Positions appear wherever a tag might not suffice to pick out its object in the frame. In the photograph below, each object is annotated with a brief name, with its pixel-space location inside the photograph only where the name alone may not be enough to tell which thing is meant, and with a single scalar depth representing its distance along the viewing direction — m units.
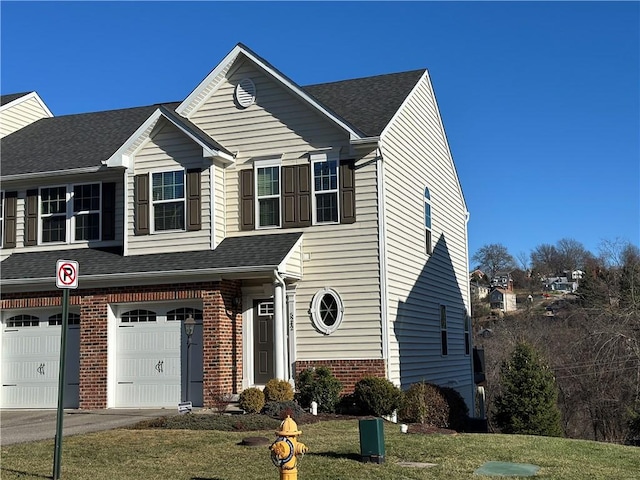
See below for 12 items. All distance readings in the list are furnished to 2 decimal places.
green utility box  10.73
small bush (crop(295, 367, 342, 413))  17.28
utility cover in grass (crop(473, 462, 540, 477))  10.27
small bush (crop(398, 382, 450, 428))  17.19
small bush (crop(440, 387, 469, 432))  19.11
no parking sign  9.68
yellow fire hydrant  8.73
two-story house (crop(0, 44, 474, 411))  18.22
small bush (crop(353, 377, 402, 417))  16.92
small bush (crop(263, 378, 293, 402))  16.80
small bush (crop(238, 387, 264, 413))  16.17
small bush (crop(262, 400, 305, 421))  15.87
